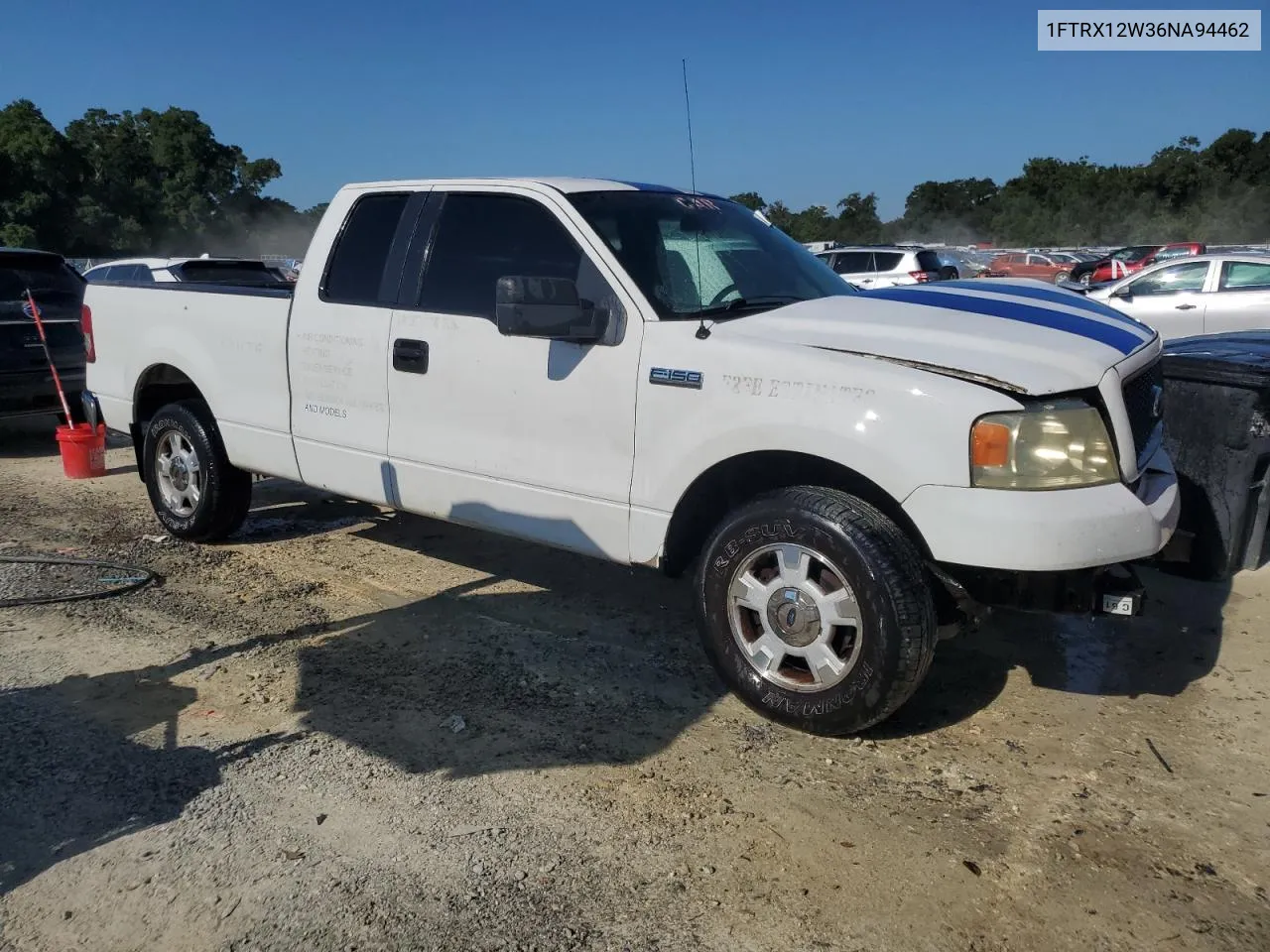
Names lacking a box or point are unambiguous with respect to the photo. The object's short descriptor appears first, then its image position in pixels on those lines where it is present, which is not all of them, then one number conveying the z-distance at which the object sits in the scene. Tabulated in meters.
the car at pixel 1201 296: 13.44
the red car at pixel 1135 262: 26.69
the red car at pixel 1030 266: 34.88
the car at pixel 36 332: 8.83
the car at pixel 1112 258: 30.89
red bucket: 7.99
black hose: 5.19
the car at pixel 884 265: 21.44
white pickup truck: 3.29
